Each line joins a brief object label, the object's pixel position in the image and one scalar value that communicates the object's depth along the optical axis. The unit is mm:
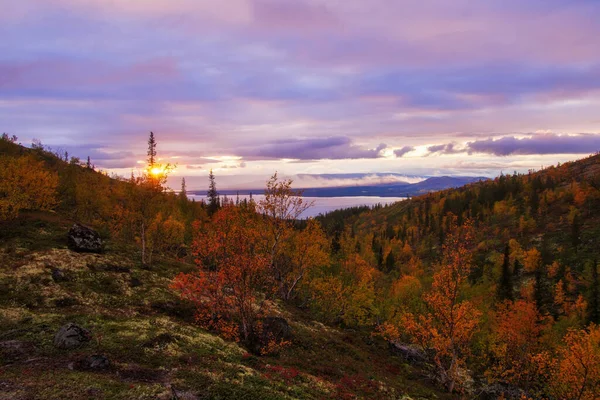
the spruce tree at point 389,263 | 174188
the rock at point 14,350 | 18547
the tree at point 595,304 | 95625
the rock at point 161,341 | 22438
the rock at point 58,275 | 30864
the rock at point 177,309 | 31589
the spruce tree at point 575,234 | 163875
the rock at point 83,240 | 38375
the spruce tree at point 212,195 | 121250
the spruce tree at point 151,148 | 108856
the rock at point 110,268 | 35494
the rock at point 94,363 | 18170
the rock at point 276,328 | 30672
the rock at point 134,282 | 35062
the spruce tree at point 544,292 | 105175
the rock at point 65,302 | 27344
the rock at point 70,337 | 20297
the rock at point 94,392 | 15211
